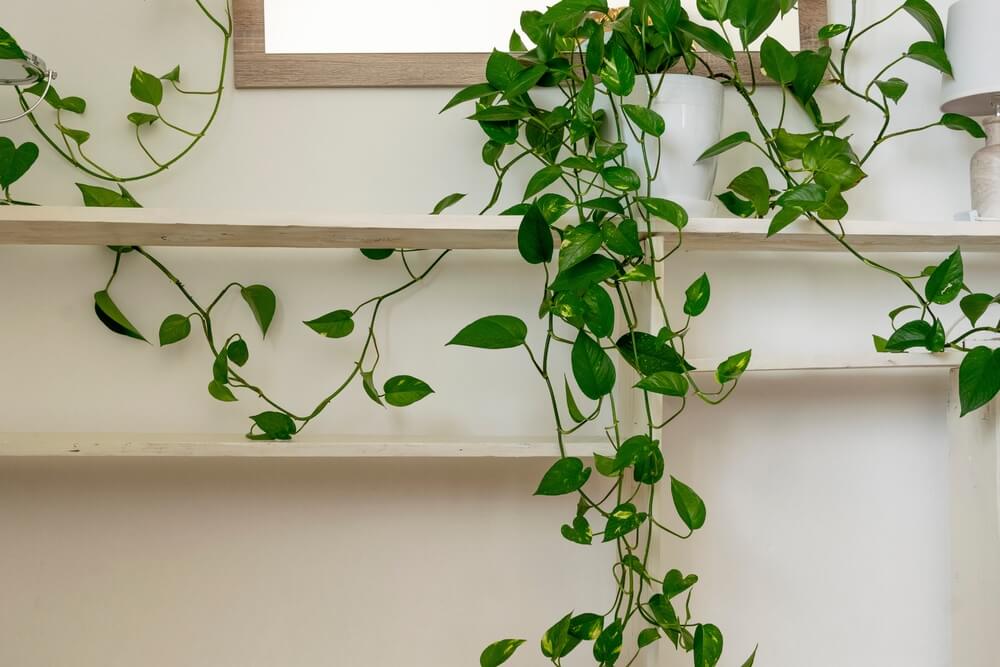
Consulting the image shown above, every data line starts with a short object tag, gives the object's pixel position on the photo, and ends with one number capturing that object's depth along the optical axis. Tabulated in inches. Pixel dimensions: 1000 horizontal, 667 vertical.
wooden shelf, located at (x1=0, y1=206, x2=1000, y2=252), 37.6
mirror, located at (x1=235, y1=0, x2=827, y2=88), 45.7
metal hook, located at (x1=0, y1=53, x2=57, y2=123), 38.1
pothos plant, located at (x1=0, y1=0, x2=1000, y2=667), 36.4
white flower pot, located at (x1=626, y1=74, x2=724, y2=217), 40.6
